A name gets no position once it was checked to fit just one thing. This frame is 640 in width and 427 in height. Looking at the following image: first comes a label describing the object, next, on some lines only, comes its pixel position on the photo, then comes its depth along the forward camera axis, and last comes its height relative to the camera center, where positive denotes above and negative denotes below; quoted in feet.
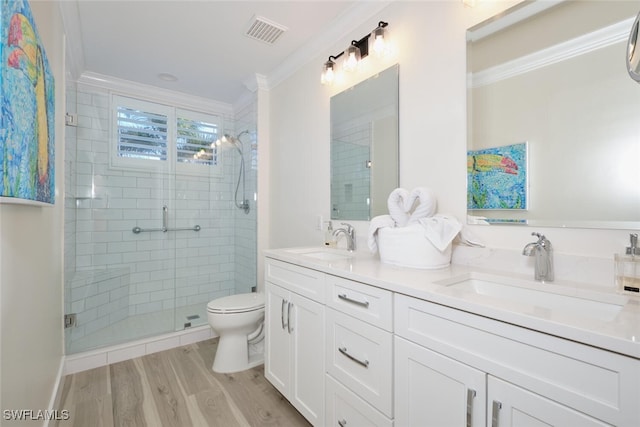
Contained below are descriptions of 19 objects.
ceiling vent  6.41 +4.22
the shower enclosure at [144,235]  7.95 -0.76
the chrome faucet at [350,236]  6.18 -0.50
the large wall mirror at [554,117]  3.17 +1.19
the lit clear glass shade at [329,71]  6.50 +3.18
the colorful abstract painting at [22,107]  2.48 +1.10
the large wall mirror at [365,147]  5.57 +1.39
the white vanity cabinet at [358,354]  3.43 -1.84
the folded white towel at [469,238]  4.20 -0.38
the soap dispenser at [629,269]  2.78 -0.55
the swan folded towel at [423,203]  4.47 +0.15
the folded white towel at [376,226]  4.77 -0.22
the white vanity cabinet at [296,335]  4.51 -2.12
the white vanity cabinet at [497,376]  1.97 -1.32
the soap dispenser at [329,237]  6.64 -0.58
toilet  6.72 -2.74
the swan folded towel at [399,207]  4.82 +0.09
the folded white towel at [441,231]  3.99 -0.25
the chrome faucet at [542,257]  3.39 -0.52
